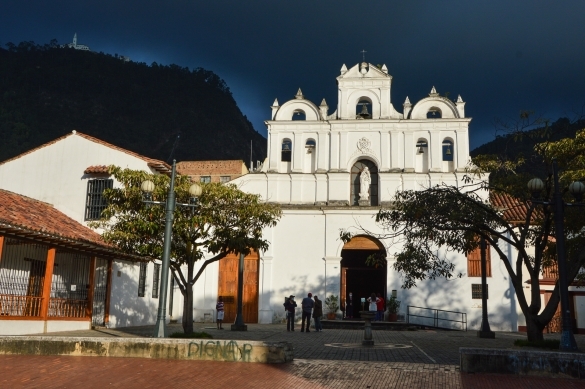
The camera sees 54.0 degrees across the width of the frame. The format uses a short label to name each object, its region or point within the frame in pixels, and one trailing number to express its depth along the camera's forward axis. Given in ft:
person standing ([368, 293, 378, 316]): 80.64
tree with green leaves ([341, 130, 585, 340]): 46.14
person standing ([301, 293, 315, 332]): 71.05
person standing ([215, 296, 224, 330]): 73.72
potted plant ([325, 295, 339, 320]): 86.48
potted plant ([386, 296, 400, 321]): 84.89
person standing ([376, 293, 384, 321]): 84.79
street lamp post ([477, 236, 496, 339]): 65.98
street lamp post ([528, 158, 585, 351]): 37.32
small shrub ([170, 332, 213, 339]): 50.21
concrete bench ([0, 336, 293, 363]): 34.63
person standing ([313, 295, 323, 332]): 73.31
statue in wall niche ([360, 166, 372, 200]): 91.49
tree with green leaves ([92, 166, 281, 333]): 52.75
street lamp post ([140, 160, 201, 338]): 43.11
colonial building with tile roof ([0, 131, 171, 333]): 64.44
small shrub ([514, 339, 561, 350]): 46.16
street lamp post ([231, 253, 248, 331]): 69.77
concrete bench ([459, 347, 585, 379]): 30.58
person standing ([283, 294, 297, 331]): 73.15
